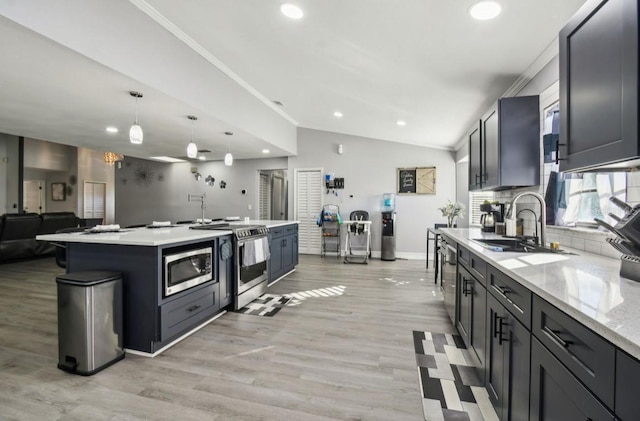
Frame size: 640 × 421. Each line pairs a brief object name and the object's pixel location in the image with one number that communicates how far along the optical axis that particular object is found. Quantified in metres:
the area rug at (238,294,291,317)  3.25
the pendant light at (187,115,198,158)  3.49
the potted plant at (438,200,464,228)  4.79
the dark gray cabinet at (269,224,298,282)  4.35
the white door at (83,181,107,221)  9.18
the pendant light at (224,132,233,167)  4.27
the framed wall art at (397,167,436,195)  6.37
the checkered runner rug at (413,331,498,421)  1.68
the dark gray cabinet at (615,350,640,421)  0.62
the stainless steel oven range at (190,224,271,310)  3.29
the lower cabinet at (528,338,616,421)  0.77
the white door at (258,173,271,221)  7.68
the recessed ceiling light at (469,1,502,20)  1.85
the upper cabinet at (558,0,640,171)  1.01
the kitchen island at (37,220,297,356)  2.28
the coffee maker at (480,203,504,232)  3.25
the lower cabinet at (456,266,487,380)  1.84
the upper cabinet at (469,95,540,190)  2.53
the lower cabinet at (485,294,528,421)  1.20
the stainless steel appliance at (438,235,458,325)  2.75
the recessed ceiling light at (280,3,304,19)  2.33
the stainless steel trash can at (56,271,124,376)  2.03
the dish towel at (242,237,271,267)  3.35
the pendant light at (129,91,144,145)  2.80
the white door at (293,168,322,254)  6.97
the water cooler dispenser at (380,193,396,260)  6.20
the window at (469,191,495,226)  5.62
